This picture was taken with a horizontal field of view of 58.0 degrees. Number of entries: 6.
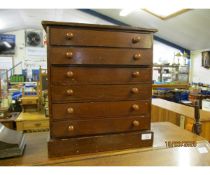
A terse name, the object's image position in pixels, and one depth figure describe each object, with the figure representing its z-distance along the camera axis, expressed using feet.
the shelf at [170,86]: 13.06
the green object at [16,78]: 19.53
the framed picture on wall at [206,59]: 20.64
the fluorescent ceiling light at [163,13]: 15.02
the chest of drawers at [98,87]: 2.71
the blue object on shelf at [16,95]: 10.87
